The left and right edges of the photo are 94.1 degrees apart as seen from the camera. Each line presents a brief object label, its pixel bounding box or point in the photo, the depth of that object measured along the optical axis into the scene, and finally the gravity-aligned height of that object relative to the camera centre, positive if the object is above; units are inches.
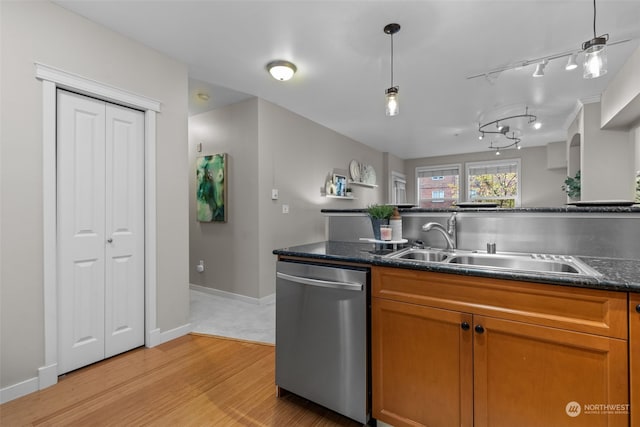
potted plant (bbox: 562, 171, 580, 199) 164.9 +14.9
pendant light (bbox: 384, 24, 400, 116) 80.7 +30.7
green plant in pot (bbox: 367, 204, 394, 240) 76.3 -0.5
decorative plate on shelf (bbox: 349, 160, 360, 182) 219.8 +32.3
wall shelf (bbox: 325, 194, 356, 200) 191.1 +11.0
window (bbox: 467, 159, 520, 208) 265.0 +29.0
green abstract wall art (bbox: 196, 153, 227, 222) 150.3 +13.3
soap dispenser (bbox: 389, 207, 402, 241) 75.4 -3.8
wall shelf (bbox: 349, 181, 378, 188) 223.6 +23.0
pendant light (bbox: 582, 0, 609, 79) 60.0 +32.1
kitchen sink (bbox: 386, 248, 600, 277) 58.2 -9.9
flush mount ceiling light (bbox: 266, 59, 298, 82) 108.6 +53.2
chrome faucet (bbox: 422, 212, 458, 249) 72.4 -4.5
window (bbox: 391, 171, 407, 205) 286.0 +25.8
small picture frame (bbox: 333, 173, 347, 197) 198.1 +19.9
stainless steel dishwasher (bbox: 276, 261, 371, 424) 58.1 -25.6
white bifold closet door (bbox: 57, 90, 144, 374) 80.9 -4.7
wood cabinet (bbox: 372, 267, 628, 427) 40.8 -21.8
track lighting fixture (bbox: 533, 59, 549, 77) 101.8 +49.6
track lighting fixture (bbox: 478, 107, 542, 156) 168.7 +55.4
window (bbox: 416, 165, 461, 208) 292.7 +28.4
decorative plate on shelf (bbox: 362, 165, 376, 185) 239.6 +31.2
